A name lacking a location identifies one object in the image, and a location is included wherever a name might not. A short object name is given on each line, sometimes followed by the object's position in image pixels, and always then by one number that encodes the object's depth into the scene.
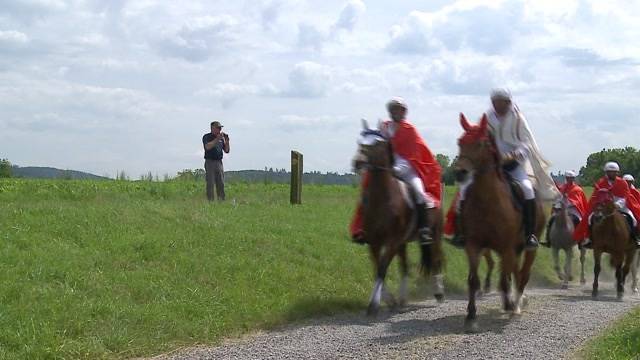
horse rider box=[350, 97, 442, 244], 13.80
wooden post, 23.47
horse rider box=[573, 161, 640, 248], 18.62
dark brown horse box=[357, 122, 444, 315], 12.66
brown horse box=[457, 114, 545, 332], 12.04
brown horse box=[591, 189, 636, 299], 18.27
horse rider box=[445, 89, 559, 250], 13.33
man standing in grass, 21.77
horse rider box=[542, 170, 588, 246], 21.67
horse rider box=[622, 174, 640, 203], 19.58
